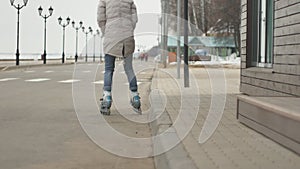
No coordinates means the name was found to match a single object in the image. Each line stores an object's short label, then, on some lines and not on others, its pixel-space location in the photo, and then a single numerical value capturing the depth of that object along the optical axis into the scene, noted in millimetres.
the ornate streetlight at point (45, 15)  46625
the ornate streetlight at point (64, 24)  57034
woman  8164
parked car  43359
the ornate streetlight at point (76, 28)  63831
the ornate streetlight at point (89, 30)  71962
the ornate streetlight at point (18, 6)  34656
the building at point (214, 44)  46938
